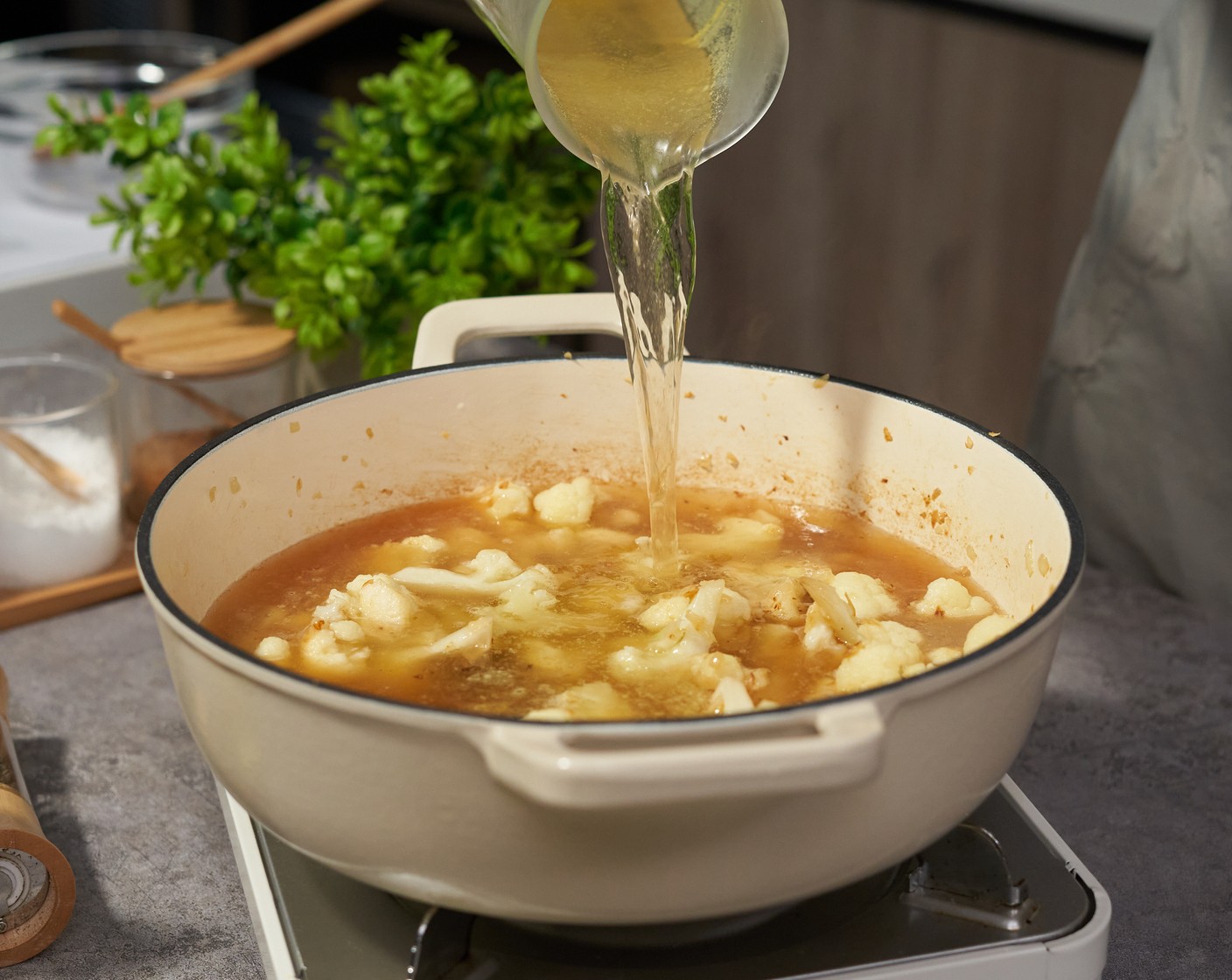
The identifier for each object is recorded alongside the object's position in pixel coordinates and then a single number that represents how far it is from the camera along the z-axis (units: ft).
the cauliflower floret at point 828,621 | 3.07
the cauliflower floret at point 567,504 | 3.84
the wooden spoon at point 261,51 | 6.55
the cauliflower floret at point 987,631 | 3.04
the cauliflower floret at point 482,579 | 3.40
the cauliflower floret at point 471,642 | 3.04
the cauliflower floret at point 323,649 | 3.05
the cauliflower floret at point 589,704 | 2.69
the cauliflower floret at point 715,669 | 2.88
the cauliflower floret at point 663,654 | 2.95
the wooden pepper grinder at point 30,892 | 2.88
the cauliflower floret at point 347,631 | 3.13
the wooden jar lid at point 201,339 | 4.88
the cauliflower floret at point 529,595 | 3.26
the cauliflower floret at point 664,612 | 3.17
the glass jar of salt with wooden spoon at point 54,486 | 4.42
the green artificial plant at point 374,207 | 5.01
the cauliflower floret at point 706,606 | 3.09
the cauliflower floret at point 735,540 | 3.73
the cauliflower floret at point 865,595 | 3.29
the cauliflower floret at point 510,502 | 3.89
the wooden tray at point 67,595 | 4.40
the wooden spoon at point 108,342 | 4.89
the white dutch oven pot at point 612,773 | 1.98
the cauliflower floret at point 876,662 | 2.86
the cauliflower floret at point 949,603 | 3.36
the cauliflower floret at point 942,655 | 3.03
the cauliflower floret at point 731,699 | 2.60
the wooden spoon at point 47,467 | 4.38
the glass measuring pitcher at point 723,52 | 2.99
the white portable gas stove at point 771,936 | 2.49
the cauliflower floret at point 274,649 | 3.08
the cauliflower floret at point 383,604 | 3.20
